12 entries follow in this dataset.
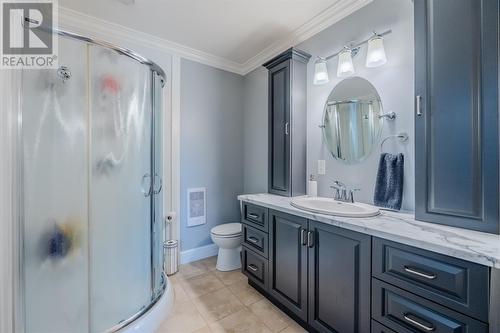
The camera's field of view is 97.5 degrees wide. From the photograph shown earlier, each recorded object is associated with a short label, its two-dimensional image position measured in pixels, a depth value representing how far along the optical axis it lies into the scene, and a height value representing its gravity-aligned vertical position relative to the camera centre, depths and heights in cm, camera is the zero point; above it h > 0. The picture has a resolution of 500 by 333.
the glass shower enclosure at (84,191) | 128 -17
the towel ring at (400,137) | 150 +20
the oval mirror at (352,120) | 171 +38
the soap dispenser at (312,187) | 207 -21
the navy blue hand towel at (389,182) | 150 -12
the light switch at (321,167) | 205 -2
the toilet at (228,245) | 239 -88
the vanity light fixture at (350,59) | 158 +85
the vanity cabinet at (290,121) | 213 +45
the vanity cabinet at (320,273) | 121 -70
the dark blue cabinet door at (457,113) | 101 +26
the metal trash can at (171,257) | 236 -100
